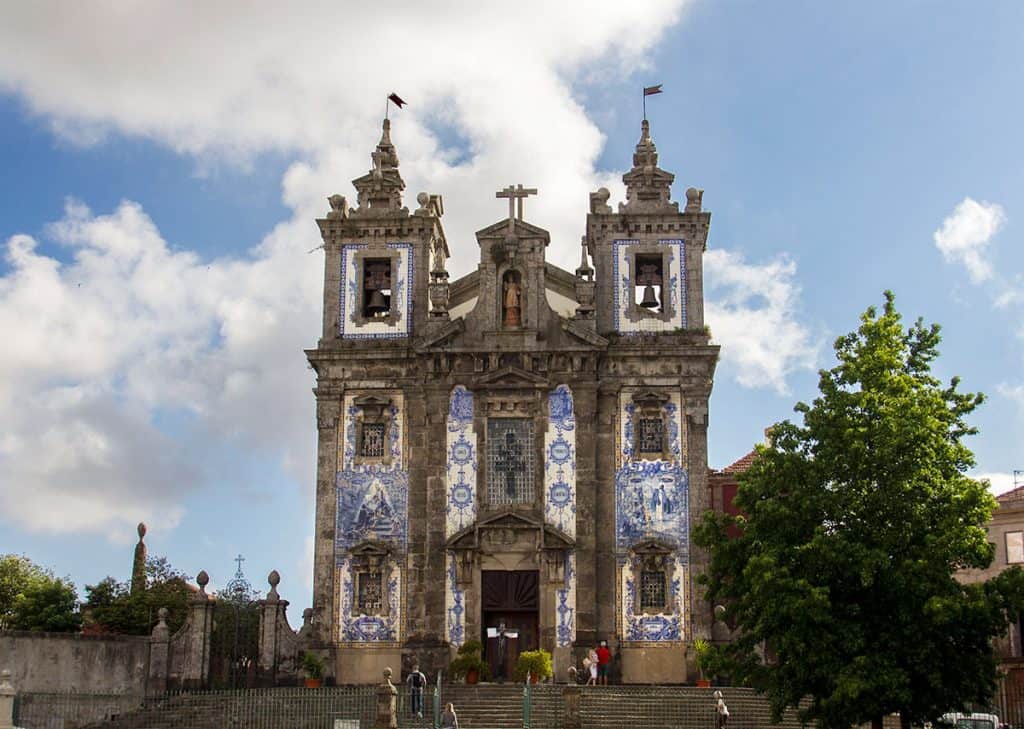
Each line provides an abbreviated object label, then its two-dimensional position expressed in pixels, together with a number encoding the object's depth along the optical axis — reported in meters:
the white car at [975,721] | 28.17
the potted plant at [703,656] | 26.16
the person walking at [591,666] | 34.44
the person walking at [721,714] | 28.83
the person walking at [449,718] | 28.27
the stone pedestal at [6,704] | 27.19
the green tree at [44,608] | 46.28
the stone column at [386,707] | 28.09
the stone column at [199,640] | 35.88
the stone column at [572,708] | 29.03
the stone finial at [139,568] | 45.25
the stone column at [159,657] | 35.72
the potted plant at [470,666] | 35.06
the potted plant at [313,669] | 35.72
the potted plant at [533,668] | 34.38
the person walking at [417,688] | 30.61
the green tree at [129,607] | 43.03
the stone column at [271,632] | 36.28
